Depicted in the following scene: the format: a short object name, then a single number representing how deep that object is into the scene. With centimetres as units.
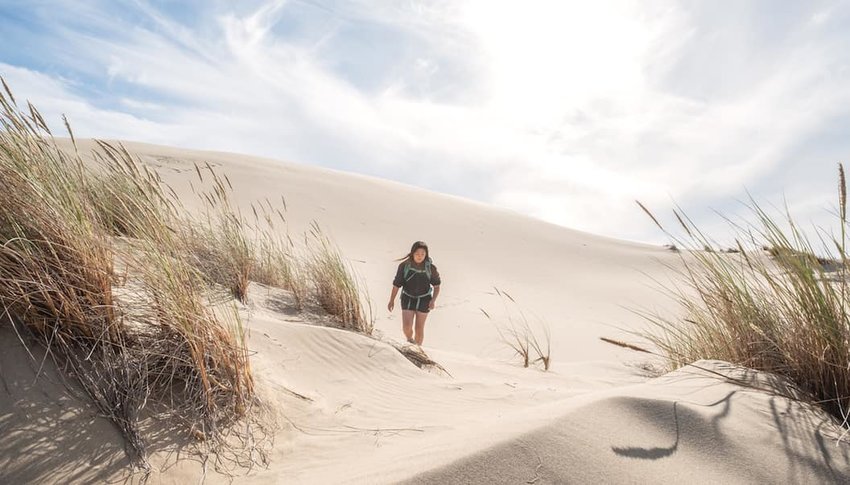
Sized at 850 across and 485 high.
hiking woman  550
